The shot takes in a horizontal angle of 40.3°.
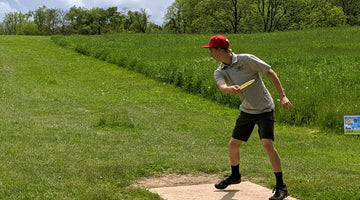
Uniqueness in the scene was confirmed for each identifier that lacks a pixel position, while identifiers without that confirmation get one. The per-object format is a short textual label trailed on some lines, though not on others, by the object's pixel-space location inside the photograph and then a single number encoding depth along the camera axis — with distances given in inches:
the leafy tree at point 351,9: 2972.4
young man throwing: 219.0
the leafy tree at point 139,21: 4084.6
